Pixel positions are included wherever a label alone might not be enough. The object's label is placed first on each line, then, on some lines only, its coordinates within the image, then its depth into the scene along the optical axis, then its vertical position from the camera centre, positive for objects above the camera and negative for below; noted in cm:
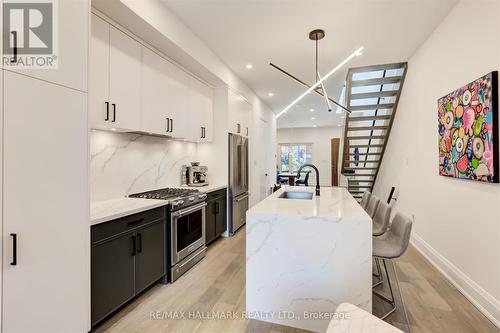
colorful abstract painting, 200 +32
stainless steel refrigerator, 418 -30
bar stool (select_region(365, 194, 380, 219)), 287 -49
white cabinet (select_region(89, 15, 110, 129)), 209 +81
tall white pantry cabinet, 127 -14
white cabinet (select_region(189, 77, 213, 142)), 357 +85
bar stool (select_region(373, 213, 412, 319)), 186 -65
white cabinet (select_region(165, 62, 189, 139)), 307 +84
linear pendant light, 232 +96
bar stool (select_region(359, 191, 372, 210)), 334 -46
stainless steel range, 258 -70
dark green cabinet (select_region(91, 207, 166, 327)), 181 -78
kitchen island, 176 -73
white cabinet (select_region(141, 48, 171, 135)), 265 +80
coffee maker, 388 -15
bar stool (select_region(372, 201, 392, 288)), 241 -57
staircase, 431 +120
